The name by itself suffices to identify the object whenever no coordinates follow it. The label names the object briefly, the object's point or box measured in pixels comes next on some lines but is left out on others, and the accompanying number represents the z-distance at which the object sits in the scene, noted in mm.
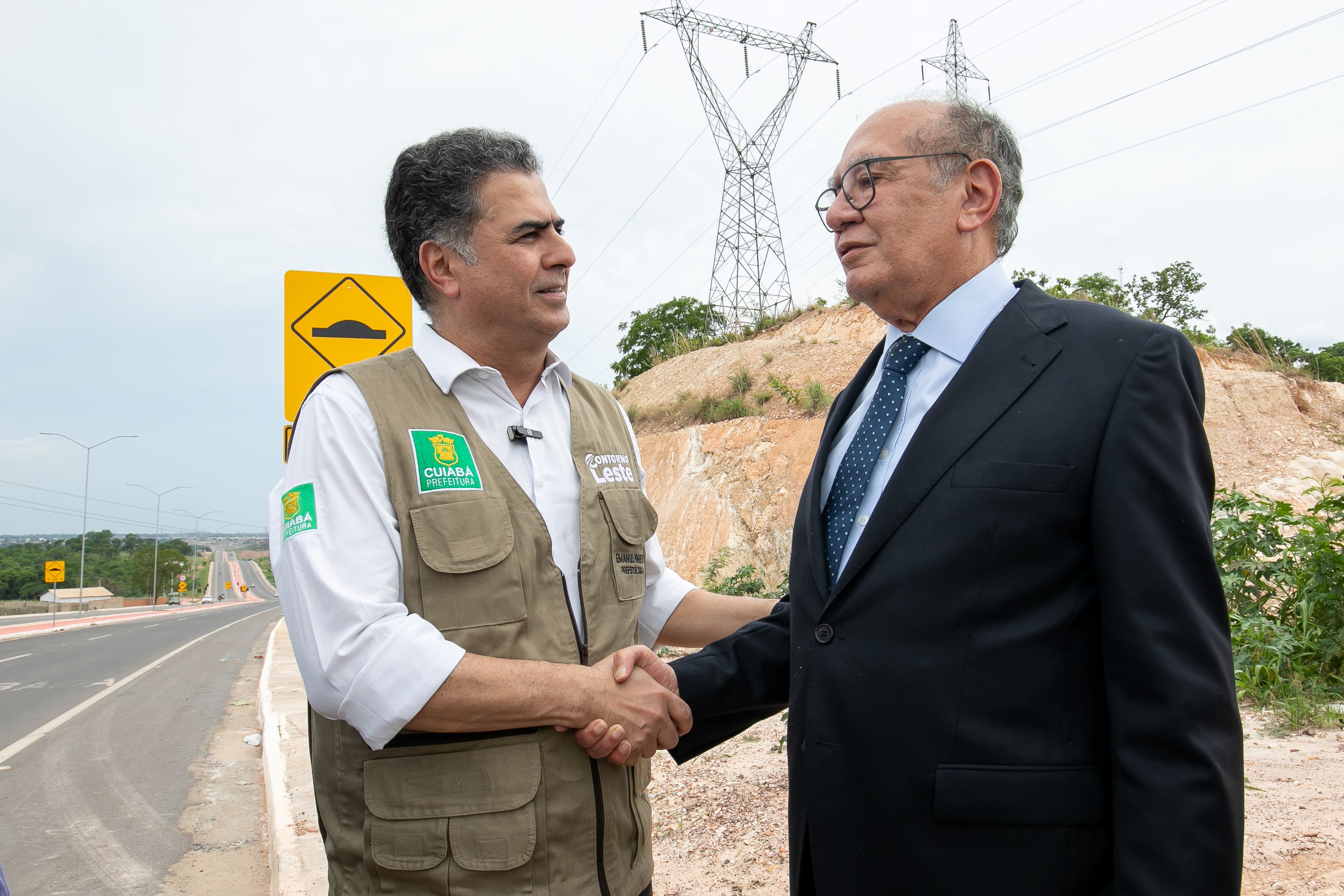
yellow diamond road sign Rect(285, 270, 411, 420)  5691
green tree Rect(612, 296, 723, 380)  39312
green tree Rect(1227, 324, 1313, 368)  13961
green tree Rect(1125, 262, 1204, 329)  20875
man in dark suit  1493
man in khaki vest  1963
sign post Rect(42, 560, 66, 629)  41062
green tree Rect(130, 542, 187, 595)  91062
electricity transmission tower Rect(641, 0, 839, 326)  26078
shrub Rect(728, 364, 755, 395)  17391
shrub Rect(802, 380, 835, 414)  15641
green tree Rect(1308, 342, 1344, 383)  13789
